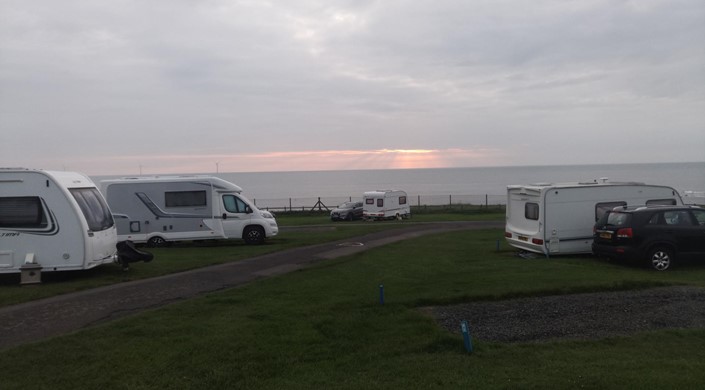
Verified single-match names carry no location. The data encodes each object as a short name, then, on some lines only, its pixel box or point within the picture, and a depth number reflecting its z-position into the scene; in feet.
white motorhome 69.26
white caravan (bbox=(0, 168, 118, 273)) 38.47
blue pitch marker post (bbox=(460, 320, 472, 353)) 20.38
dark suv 42.24
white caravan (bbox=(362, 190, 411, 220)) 130.00
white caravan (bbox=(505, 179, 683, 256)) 50.26
